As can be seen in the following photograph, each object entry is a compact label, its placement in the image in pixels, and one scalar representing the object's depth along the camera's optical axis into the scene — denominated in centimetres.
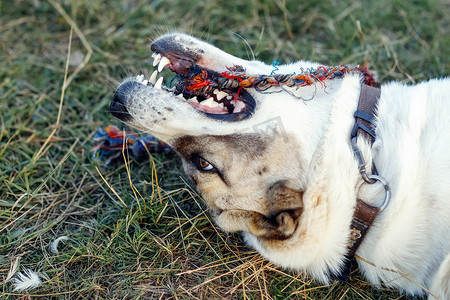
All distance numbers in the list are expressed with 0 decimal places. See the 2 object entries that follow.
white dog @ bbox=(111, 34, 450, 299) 248
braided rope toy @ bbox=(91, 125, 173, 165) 358
